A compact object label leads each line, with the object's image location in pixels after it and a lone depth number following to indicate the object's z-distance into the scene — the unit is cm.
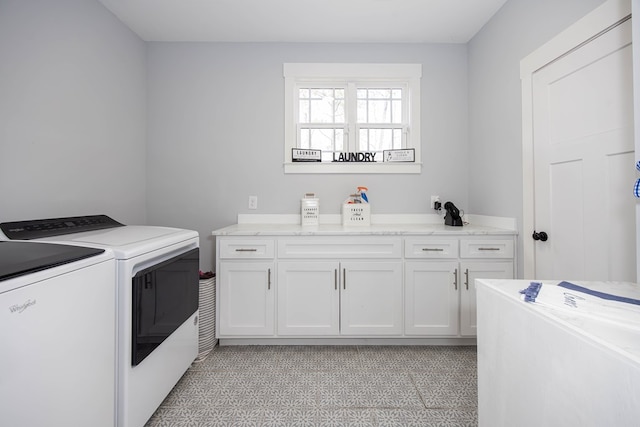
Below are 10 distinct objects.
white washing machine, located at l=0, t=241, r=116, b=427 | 74
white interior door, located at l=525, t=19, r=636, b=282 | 128
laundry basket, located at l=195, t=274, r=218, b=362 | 202
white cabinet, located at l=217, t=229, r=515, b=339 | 206
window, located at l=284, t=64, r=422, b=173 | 258
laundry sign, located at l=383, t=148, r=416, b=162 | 259
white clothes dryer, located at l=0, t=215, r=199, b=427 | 117
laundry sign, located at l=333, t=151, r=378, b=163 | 262
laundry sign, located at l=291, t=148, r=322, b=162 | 258
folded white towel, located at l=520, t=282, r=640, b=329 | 72
